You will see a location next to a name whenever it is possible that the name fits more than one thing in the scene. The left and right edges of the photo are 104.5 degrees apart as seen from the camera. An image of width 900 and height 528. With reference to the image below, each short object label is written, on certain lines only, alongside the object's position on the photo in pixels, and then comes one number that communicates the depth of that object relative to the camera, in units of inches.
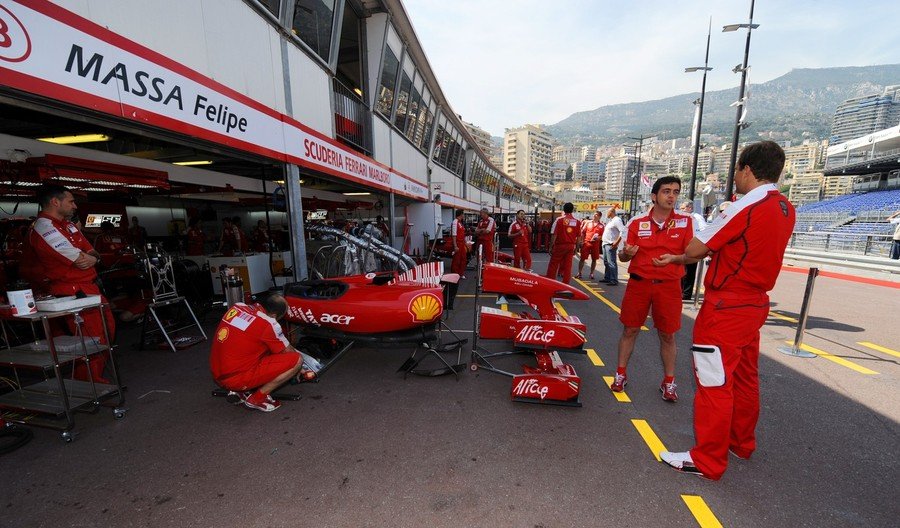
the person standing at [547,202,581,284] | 306.0
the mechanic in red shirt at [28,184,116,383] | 130.1
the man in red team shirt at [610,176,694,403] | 125.3
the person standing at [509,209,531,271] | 353.0
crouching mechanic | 121.6
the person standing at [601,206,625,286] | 327.0
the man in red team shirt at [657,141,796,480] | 84.8
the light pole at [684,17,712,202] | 567.6
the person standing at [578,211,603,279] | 378.3
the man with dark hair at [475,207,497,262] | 359.6
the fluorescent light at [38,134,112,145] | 219.4
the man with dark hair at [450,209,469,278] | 345.7
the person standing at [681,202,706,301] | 280.2
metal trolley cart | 110.1
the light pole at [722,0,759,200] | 450.8
